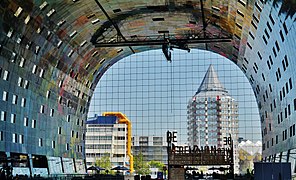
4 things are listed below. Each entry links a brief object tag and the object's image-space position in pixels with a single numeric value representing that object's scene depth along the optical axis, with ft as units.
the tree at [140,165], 302.45
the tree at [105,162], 308.40
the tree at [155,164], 308.97
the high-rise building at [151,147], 277.64
